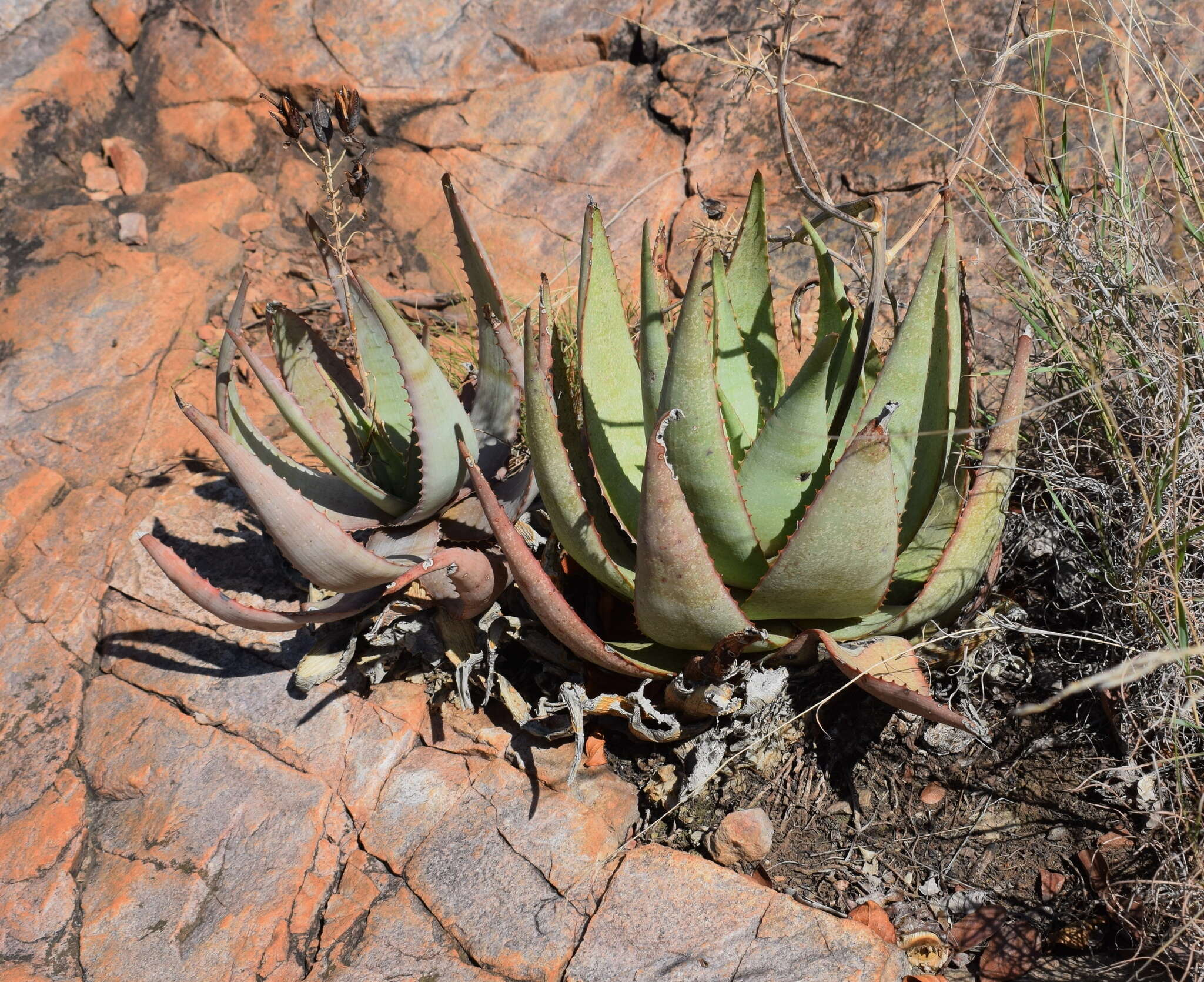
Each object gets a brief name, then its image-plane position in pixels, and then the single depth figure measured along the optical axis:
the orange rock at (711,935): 1.69
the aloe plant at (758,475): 1.64
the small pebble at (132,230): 3.56
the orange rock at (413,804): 2.05
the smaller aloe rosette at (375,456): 1.92
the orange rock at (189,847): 1.95
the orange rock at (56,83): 3.72
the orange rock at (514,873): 1.83
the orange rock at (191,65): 3.89
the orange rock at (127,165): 3.76
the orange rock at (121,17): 3.96
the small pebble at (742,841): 1.90
